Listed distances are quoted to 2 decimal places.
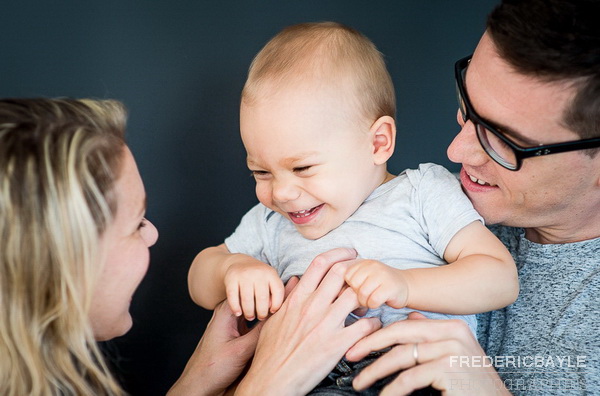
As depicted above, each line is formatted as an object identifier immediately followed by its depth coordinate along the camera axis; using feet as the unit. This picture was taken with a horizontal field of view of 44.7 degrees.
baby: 1.74
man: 1.60
